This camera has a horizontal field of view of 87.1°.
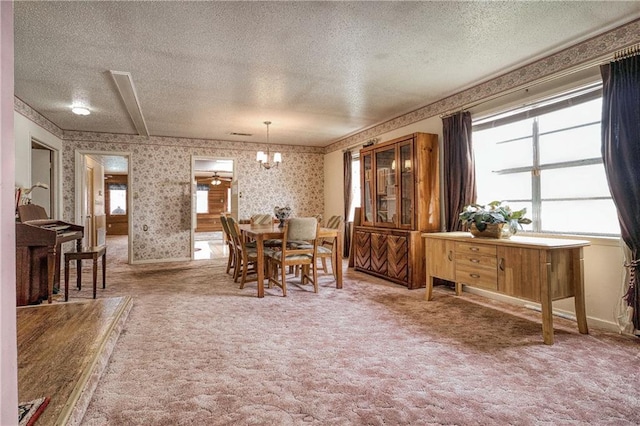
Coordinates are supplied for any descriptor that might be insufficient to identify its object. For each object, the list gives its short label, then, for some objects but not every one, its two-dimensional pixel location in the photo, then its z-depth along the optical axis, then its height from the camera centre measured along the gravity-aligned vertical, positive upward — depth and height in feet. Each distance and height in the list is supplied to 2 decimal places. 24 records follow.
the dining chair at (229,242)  15.66 -1.33
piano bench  11.58 -1.51
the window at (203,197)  42.93 +2.37
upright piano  9.70 -1.32
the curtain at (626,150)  8.36 +1.59
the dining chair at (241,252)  13.82 -1.55
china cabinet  13.98 +0.33
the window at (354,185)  21.45 +1.88
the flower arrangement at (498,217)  9.84 -0.11
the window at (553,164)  9.80 +1.61
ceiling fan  38.61 +4.40
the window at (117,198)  43.37 +2.35
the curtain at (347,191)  21.49 +1.51
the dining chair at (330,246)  14.30 -1.48
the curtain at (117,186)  43.29 +3.90
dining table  12.54 -0.83
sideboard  8.16 -1.48
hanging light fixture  17.01 +2.92
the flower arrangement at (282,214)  14.89 +0.04
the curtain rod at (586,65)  8.51 +4.16
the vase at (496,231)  9.66 -0.51
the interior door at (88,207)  20.27 +0.59
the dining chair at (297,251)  12.73 -1.41
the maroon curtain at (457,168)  12.99 +1.83
